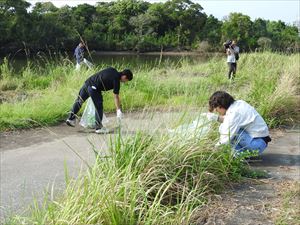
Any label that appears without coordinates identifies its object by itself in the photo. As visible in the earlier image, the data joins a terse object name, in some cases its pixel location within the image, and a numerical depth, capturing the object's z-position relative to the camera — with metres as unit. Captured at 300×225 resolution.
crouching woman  5.49
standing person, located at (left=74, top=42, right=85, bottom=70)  14.89
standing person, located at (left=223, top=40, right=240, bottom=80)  14.82
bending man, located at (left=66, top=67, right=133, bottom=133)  7.75
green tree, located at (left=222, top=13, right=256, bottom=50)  32.64
